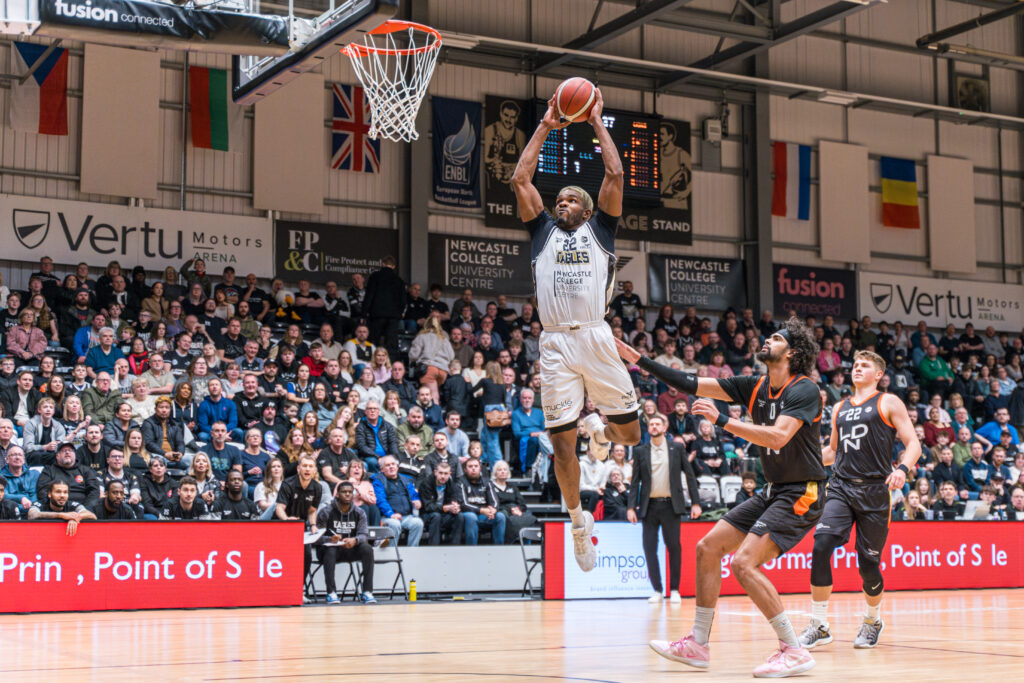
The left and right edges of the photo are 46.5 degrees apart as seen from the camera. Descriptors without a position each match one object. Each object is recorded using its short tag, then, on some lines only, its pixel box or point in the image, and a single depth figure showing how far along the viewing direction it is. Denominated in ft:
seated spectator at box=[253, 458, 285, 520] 49.65
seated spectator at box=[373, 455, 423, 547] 52.70
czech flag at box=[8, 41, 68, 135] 72.23
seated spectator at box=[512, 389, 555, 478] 63.10
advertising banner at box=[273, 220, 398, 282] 78.89
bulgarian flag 76.95
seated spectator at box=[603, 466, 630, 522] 56.03
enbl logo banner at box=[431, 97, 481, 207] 82.69
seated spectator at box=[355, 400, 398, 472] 56.49
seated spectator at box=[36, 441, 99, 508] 46.39
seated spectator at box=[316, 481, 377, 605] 48.01
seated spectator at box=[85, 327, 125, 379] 58.80
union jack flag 80.59
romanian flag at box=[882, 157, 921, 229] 97.96
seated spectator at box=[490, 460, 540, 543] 55.21
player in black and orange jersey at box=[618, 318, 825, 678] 25.73
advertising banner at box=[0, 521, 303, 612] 41.60
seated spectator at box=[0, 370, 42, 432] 53.21
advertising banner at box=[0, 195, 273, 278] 71.56
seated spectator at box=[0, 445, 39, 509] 46.44
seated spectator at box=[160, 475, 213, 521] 46.75
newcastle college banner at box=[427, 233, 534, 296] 82.79
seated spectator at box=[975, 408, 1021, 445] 77.82
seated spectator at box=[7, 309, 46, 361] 58.65
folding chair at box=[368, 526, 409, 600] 50.19
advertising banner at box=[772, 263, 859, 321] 93.04
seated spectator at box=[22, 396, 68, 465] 49.88
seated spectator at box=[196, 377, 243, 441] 55.98
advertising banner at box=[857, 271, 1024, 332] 96.48
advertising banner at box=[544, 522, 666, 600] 50.42
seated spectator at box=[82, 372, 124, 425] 54.03
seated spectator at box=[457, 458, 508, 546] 53.67
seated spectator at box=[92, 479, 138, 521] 45.75
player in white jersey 27.27
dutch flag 94.63
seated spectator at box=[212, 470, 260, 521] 48.44
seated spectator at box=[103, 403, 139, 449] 51.52
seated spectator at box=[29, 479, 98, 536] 42.52
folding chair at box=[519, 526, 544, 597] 53.36
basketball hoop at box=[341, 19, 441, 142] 46.83
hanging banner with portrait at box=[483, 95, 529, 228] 84.53
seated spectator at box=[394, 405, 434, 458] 59.11
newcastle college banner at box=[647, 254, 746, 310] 89.61
